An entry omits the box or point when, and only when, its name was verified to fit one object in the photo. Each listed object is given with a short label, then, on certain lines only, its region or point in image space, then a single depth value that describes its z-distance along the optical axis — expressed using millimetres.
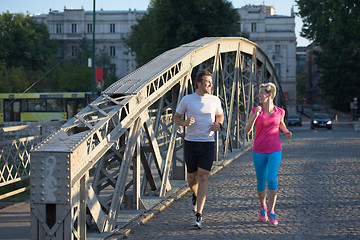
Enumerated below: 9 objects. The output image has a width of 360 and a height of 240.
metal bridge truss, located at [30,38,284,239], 5922
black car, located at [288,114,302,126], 56853
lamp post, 38481
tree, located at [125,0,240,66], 44000
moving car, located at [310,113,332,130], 48375
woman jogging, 7922
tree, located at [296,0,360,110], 56188
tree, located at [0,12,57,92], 73750
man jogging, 7879
